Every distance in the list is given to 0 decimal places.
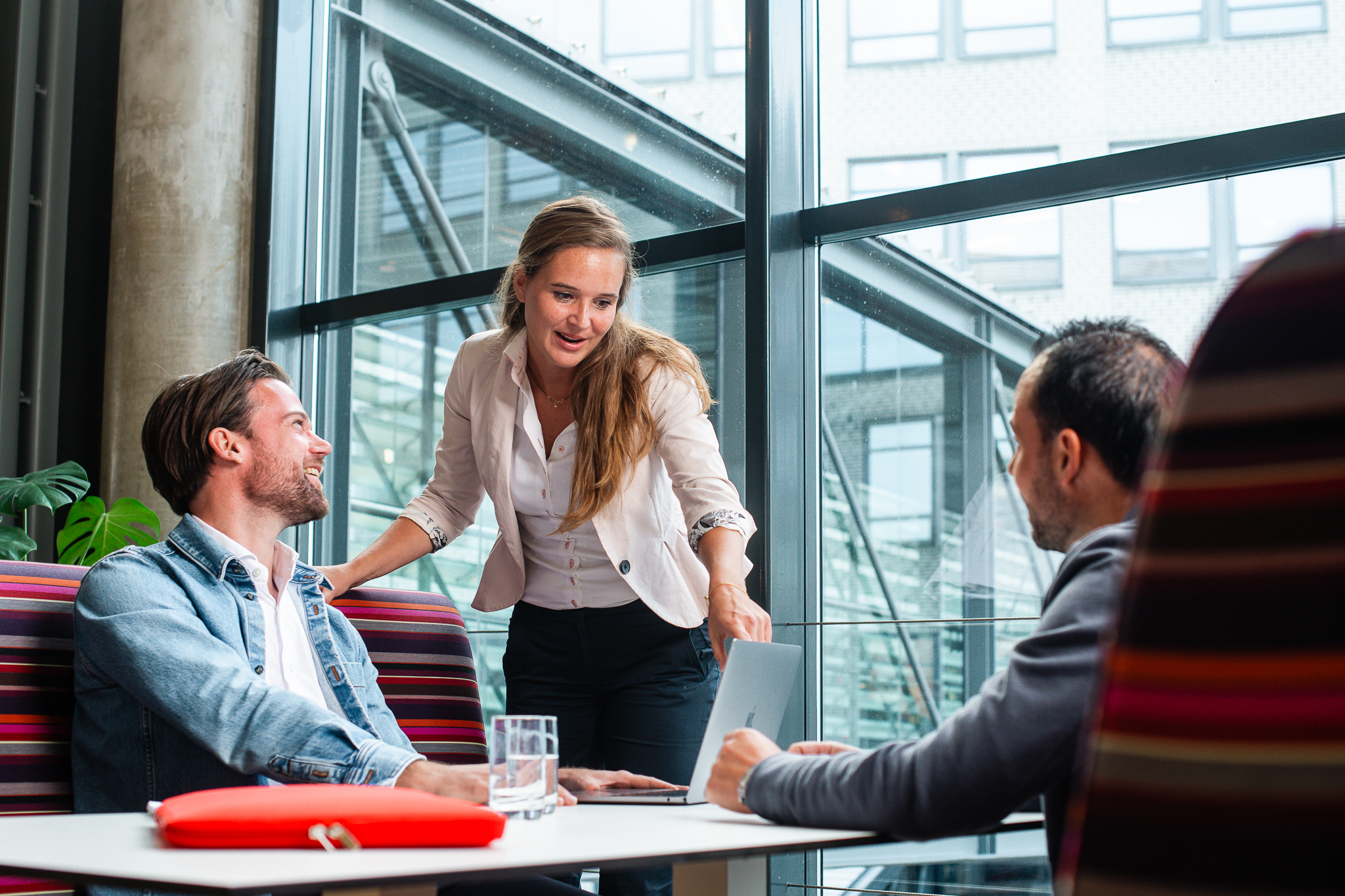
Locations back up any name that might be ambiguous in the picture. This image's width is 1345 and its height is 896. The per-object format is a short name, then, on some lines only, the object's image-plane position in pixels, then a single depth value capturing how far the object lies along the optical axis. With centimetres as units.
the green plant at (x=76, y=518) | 313
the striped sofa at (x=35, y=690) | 154
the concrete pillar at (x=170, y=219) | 381
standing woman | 210
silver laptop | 134
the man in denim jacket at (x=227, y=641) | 138
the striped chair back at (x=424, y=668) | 207
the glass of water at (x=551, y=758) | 122
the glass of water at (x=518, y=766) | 119
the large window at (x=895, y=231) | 268
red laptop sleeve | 91
